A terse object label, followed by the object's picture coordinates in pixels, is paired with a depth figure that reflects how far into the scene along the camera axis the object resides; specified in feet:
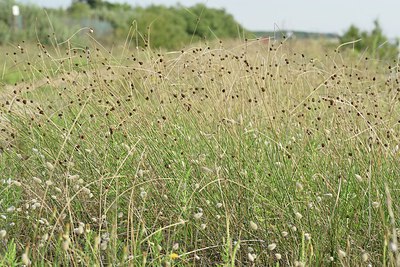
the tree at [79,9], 94.53
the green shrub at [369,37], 48.47
